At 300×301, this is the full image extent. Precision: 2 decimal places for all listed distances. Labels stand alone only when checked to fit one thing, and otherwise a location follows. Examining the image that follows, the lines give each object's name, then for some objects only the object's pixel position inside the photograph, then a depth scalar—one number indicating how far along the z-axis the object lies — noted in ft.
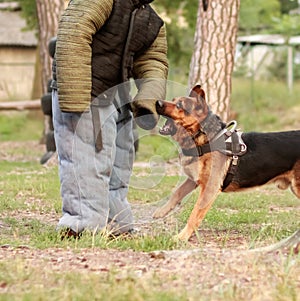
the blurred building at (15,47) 111.45
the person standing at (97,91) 22.57
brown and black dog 24.57
